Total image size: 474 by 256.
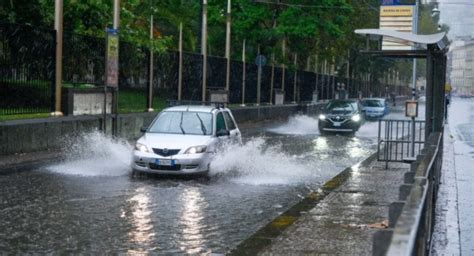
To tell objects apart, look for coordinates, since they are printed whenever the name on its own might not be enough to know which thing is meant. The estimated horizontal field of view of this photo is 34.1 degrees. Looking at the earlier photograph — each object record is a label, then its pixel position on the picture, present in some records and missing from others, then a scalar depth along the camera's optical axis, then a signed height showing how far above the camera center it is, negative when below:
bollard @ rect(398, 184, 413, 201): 6.51 -0.86
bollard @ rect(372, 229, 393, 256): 4.19 -0.85
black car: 32.12 -1.34
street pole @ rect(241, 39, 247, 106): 38.81 +0.41
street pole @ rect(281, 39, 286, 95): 44.40 +0.57
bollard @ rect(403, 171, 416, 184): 8.17 -0.94
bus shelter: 13.62 +0.65
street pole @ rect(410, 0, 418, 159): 17.44 -1.19
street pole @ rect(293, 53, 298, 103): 49.94 +0.23
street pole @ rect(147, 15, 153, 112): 26.65 -0.22
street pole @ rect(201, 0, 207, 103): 32.50 +1.43
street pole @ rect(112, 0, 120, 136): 22.05 -0.36
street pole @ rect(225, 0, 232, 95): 36.12 +1.59
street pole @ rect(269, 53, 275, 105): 44.14 +0.23
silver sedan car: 14.29 -1.11
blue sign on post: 38.94 +1.24
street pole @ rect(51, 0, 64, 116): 19.94 +0.64
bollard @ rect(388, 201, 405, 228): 5.64 -0.91
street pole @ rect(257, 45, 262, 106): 40.28 +0.22
